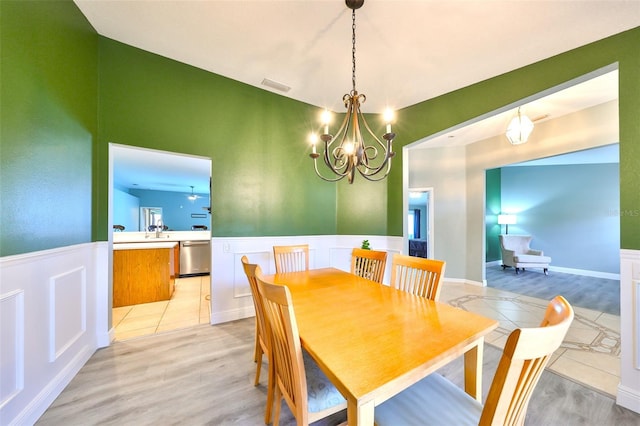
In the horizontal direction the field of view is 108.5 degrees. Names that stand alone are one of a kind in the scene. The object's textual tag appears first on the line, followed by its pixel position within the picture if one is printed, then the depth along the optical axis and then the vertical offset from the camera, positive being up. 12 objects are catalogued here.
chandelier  1.68 +0.56
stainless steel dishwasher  4.88 -0.93
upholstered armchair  5.37 -0.98
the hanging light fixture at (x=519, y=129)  3.35 +1.26
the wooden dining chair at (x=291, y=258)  2.50 -0.49
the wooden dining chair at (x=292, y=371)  0.92 -0.72
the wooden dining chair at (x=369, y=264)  2.19 -0.49
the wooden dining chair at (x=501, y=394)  0.58 -0.54
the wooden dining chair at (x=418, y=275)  1.62 -0.47
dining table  0.77 -0.55
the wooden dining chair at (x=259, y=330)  1.35 -0.77
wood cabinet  3.25 -0.86
